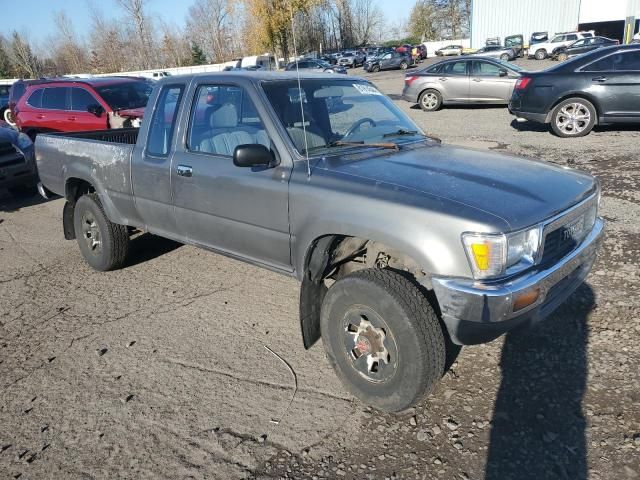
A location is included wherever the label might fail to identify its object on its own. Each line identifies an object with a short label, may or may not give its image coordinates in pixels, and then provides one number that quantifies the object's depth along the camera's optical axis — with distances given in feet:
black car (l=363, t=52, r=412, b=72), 140.26
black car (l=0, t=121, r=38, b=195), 27.37
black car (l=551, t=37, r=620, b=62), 106.46
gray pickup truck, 8.36
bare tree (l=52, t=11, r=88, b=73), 207.80
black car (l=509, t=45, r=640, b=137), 30.78
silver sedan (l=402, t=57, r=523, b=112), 47.11
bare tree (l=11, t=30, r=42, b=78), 192.54
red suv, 33.42
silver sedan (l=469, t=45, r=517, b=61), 119.65
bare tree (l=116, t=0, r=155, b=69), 189.57
